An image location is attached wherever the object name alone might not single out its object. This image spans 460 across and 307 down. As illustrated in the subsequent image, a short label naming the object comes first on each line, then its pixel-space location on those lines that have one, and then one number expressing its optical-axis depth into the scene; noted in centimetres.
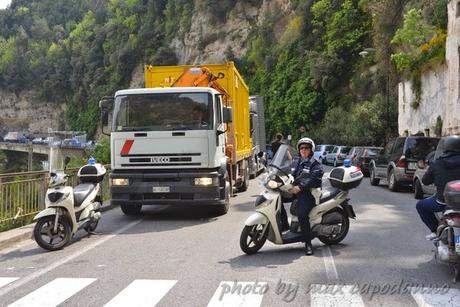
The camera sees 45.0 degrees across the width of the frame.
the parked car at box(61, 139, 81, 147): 7912
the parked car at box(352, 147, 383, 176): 2495
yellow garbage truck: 1105
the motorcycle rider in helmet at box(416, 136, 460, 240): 685
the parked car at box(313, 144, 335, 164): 3891
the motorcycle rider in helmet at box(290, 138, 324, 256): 768
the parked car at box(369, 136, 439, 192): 1691
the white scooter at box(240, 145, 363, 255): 765
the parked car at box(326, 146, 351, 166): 3331
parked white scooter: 838
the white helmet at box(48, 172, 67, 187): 858
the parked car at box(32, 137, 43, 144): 9641
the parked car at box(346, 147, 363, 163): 2672
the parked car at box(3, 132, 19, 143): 10662
